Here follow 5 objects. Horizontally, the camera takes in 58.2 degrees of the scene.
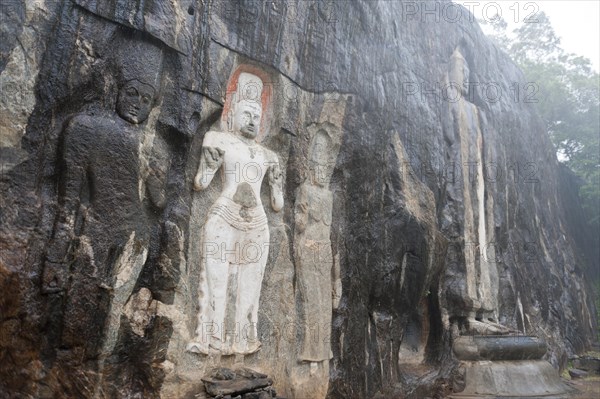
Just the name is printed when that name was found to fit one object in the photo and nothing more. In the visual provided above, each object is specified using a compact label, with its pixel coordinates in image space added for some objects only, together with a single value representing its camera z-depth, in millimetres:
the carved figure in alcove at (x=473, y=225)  8719
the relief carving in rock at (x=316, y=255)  6172
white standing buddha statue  5355
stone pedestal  7613
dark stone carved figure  4258
